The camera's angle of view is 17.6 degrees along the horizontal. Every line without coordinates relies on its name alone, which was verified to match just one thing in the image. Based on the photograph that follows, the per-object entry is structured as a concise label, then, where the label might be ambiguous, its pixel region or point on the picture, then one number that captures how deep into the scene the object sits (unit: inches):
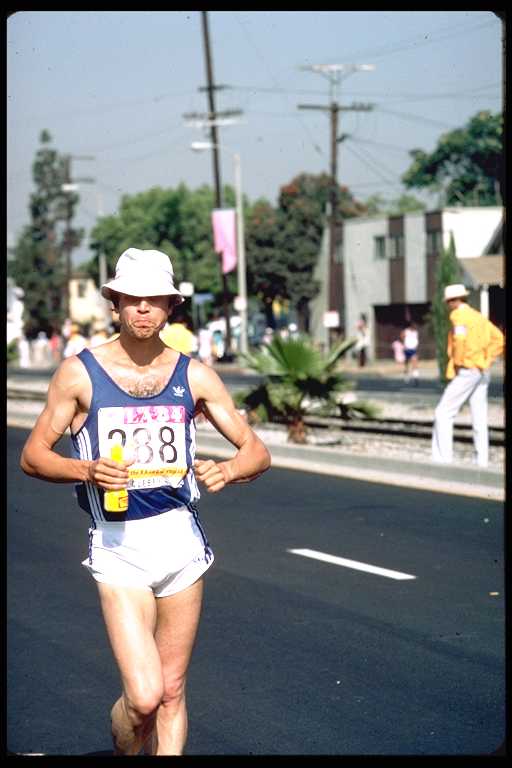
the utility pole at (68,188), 3433.1
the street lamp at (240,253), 2167.3
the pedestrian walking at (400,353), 2259.4
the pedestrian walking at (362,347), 2167.8
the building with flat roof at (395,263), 2721.5
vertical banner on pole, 2180.1
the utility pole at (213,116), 2175.2
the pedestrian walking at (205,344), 1921.8
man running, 208.8
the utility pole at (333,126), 2112.5
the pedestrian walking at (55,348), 3511.3
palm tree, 808.9
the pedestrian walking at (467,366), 655.8
